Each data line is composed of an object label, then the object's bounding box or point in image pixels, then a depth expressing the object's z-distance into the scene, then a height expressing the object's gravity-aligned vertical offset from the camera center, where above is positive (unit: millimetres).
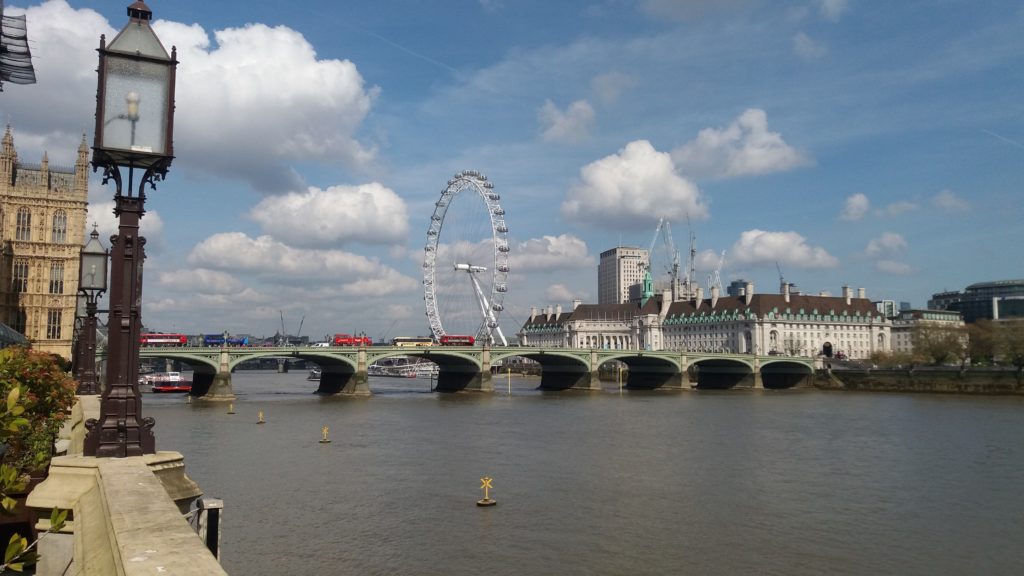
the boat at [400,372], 182000 -5554
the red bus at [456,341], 108025 +1277
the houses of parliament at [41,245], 68938 +9486
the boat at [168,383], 105312 -5025
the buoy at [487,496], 28594 -5630
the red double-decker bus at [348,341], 102406 +1111
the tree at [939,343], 108562 +1414
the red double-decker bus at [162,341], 85688 +836
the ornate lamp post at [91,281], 15602 +1382
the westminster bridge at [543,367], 83375 -2395
